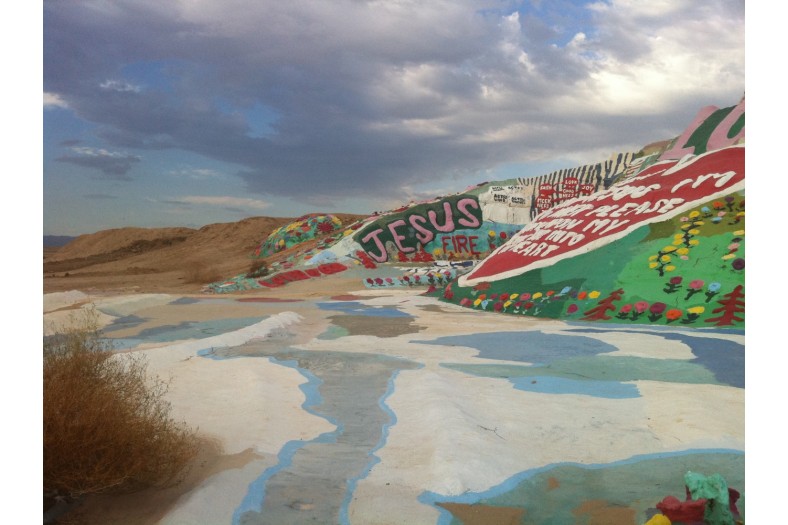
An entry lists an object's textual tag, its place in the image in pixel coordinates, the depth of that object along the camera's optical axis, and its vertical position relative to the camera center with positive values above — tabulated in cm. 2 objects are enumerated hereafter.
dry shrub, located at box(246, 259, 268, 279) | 2505 -37
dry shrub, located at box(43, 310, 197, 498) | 334 -107
